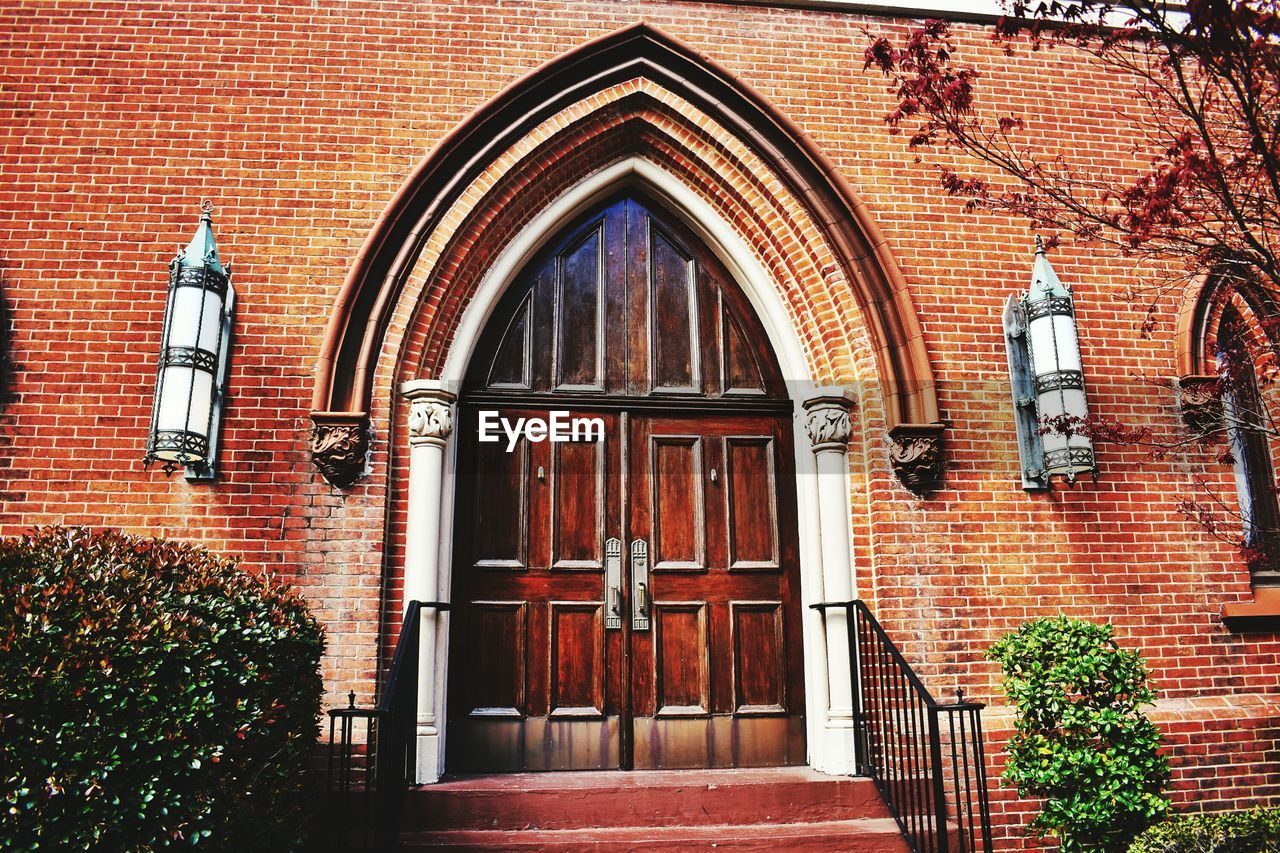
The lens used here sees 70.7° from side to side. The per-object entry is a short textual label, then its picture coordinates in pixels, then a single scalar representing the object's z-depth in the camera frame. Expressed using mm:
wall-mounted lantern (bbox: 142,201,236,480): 5211
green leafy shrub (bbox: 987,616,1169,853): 4895
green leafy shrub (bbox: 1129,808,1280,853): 4555
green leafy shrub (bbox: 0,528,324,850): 3381
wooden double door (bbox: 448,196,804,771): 5840
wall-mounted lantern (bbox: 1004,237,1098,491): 5812
